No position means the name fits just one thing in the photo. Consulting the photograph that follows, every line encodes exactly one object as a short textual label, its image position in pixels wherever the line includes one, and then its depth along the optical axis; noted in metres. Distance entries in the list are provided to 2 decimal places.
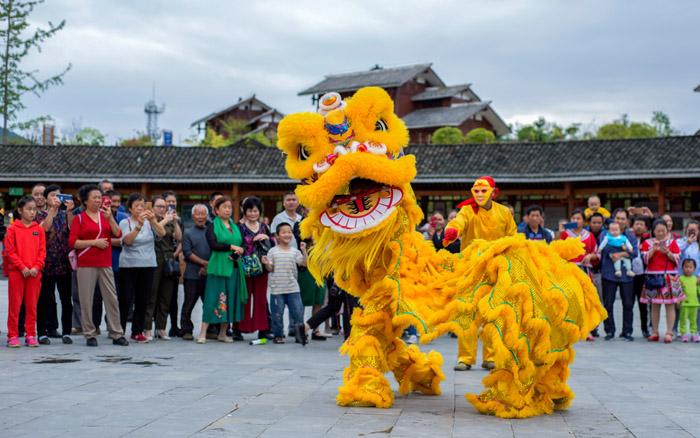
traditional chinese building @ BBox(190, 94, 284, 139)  62.84
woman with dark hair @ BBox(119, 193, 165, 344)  9.56
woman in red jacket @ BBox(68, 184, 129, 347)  9.01
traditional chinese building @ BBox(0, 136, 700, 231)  26.36
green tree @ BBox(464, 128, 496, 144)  45.41
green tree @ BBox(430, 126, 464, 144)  45.52
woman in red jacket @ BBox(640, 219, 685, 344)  10.90
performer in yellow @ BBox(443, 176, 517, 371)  7.45
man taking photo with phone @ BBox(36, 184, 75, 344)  9.55
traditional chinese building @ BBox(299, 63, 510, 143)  52.06
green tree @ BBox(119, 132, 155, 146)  58.31
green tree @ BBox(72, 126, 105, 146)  62.78
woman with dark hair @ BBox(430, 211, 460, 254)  11.01
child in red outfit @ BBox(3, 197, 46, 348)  8.87
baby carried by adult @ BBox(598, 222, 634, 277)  10.99
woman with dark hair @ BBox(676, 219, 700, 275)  11.07
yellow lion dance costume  5.43
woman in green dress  9.78
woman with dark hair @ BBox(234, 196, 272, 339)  10.12
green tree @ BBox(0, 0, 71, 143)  36.44
